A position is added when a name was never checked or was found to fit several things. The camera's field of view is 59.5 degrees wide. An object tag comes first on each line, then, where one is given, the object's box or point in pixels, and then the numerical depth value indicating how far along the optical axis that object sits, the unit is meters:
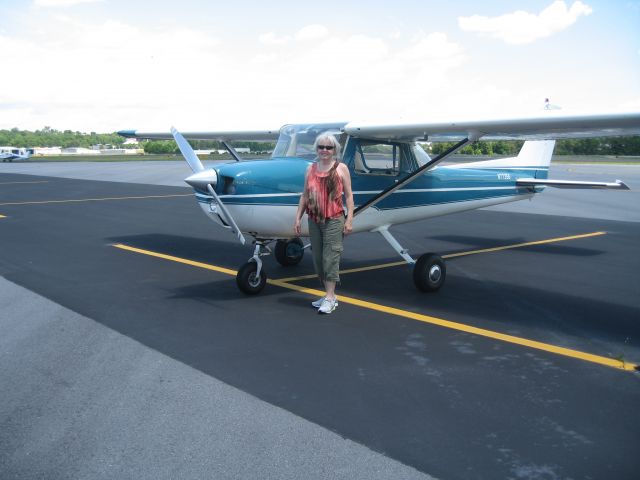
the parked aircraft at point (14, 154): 58.22
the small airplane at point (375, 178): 6.00
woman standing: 5.50
